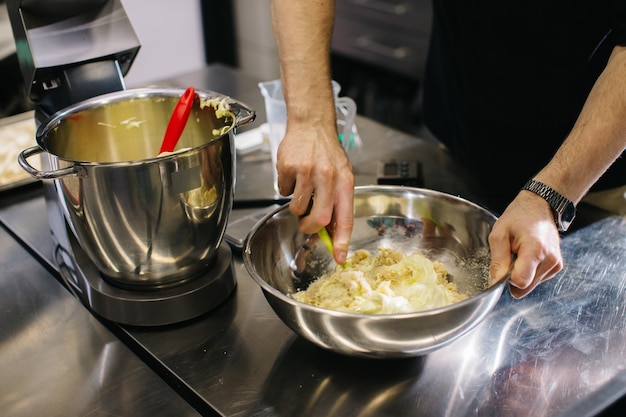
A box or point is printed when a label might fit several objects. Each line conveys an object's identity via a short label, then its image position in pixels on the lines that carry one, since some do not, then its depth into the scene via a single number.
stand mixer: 1.06
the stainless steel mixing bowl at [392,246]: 0.84
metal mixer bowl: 0.94
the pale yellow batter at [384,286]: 0.95
